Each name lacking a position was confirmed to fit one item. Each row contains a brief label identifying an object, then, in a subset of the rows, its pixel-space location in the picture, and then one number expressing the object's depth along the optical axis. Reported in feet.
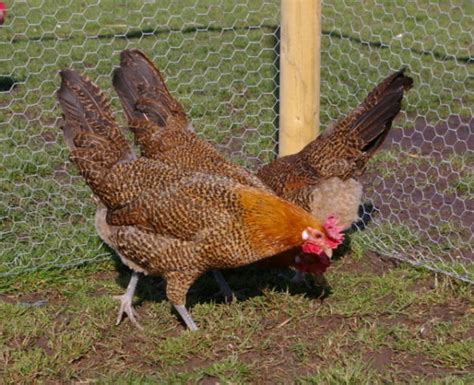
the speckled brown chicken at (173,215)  10.61
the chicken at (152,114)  12.73
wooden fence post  12.96
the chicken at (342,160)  12.46
